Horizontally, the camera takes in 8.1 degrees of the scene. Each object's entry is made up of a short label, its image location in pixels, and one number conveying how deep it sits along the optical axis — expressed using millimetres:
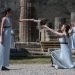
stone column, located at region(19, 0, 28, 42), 33375
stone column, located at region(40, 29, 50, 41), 29231
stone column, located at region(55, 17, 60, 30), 31373
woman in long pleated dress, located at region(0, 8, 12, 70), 17359
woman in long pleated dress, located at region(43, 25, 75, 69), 18094
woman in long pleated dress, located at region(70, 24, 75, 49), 24333
